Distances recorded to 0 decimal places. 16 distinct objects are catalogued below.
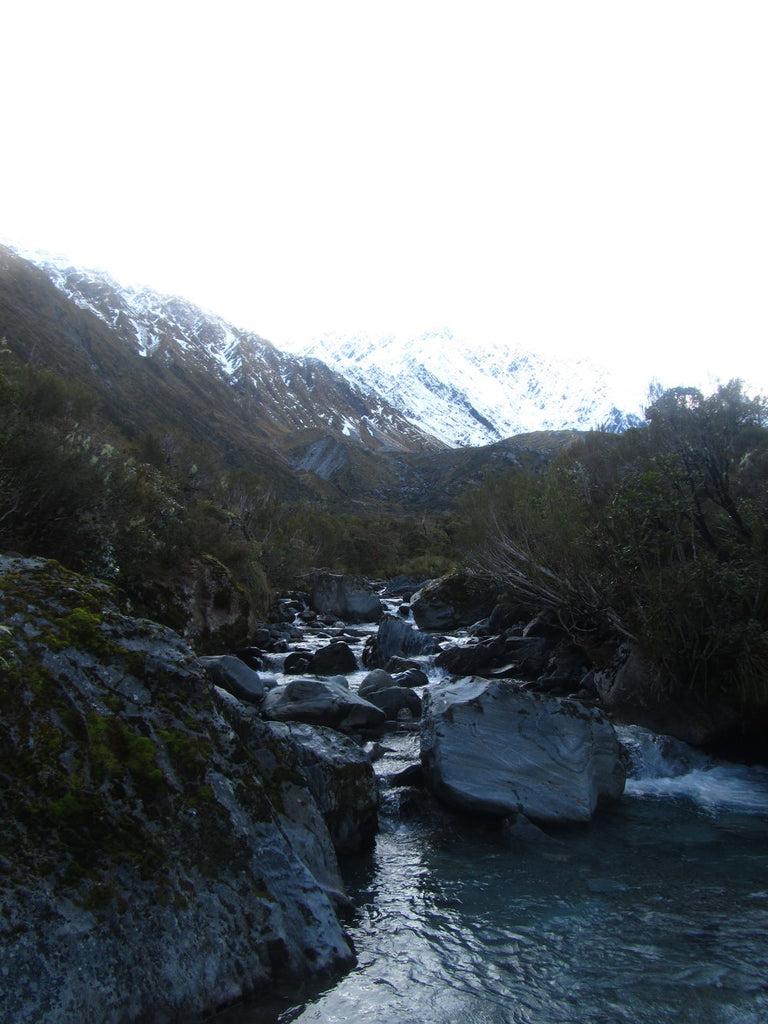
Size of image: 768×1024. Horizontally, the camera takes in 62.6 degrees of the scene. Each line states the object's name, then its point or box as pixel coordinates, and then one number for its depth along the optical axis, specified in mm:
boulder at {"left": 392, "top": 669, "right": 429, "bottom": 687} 17938
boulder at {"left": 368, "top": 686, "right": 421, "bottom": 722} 14836
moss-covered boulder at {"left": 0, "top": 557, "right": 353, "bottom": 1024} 4027
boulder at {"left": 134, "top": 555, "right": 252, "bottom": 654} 18219
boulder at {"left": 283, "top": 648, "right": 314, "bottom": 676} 20906
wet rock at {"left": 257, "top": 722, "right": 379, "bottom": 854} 8141
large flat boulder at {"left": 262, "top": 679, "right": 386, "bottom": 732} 12891
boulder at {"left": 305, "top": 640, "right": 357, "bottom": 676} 21453
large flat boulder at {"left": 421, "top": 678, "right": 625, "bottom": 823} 9359
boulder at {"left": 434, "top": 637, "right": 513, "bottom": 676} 20672
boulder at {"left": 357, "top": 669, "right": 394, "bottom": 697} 16234
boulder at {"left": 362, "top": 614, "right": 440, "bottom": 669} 23281
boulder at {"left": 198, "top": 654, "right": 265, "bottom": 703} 13898
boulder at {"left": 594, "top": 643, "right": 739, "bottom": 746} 12414
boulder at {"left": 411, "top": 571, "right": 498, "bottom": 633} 31266
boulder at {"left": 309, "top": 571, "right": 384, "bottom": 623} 36656
